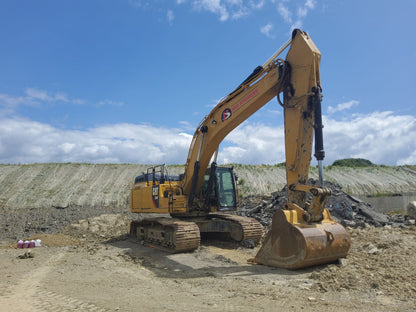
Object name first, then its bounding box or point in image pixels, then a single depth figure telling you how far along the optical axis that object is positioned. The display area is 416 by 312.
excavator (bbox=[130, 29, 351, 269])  6.57
